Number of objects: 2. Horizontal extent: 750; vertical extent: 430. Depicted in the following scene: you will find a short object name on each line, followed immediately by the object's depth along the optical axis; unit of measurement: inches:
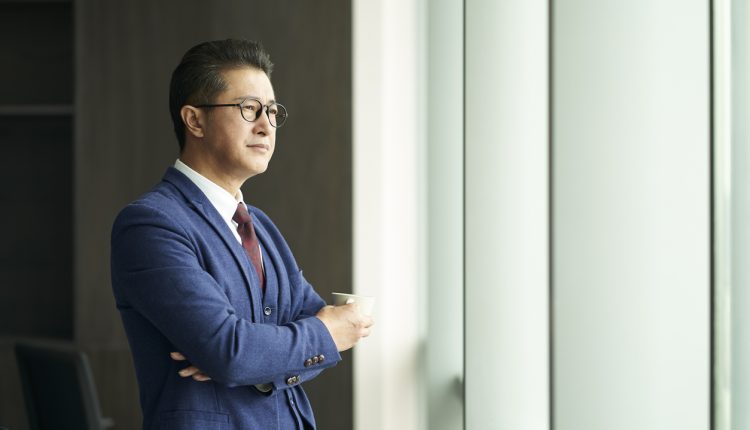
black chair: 217.0
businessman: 163.4
